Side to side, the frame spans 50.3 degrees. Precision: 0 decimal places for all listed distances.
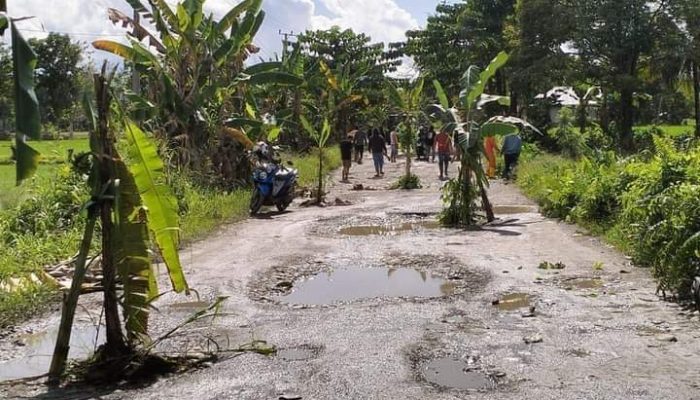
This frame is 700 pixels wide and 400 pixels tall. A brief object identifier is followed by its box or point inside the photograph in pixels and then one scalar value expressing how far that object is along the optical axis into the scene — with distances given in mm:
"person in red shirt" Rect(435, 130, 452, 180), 21453
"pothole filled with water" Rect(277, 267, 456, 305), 7918
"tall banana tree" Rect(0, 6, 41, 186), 3705
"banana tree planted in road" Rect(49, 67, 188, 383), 5340
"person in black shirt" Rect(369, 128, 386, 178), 23594
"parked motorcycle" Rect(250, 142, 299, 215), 15008
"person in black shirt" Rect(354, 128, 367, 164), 29031
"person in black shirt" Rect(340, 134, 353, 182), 22672
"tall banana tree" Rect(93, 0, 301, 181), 15523
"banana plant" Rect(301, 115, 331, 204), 16636
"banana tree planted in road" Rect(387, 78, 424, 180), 20453
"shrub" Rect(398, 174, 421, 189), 20031
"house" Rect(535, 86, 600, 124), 35062
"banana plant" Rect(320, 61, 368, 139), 30016
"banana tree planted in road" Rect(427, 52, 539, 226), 12891
